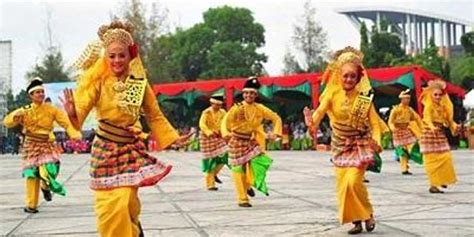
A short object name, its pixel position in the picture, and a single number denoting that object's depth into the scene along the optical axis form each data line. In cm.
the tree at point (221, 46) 6419
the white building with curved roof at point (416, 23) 14151
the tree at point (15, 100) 5389
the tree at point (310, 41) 6216
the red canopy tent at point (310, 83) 2938
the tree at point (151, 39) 6012
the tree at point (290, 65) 6644
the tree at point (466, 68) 4277
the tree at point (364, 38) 5354
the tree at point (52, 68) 6203
